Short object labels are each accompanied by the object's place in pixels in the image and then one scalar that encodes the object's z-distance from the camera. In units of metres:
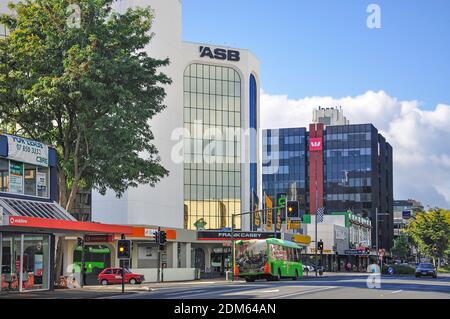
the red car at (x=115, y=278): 61.41
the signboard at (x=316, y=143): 164.02
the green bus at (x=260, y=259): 56.88
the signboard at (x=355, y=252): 126.38
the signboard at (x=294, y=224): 97.56
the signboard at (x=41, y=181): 41.28
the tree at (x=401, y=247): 161.25
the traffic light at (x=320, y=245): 81.47
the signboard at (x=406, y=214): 119.56
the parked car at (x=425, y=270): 73.38
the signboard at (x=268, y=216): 98.19
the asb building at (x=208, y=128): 90.94
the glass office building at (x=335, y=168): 165.62
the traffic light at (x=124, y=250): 42.47
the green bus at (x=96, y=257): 72.12
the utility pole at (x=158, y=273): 63.23
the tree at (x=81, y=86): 44.47
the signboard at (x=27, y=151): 38.16
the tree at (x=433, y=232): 123.69
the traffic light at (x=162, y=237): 53.47
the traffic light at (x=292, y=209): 52.72
